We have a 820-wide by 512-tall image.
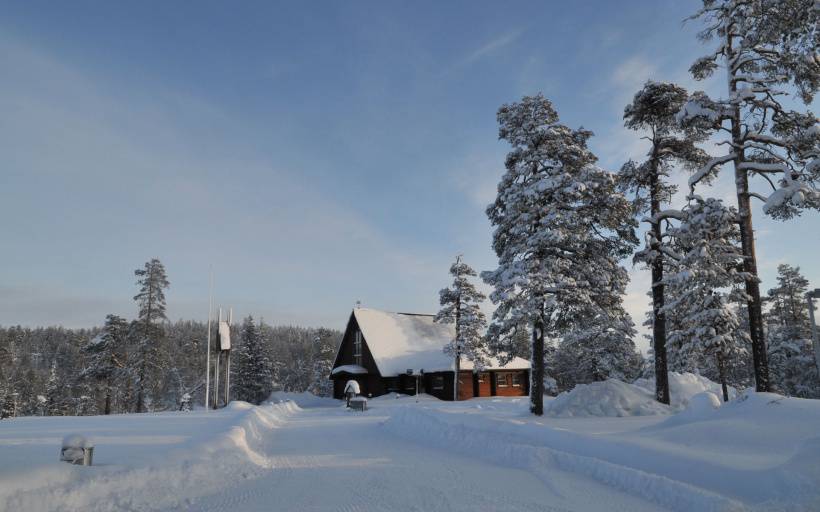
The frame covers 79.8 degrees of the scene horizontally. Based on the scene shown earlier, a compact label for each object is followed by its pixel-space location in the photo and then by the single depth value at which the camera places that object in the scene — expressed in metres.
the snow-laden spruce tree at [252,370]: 51.62
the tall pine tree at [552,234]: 18.66
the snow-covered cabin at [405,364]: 40.31
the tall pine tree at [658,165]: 19.70
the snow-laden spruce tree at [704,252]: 15.72
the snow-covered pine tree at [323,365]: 65.94
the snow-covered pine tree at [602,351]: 38.69
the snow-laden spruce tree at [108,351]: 41.31
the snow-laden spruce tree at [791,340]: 34.34
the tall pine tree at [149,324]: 41.28
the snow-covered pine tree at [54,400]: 56.97
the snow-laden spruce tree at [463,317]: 35.19
